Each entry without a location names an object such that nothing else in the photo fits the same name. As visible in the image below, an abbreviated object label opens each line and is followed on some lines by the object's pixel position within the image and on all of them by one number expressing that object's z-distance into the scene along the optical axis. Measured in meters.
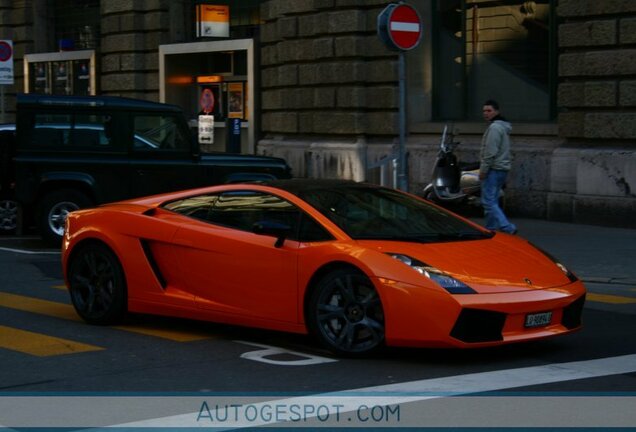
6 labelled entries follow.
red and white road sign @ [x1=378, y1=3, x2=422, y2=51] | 13.40
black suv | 16.17
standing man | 15.28
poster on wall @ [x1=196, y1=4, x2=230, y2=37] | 27.15
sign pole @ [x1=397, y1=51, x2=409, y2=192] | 13.39
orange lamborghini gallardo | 7.82
